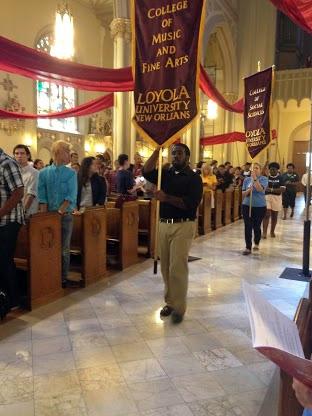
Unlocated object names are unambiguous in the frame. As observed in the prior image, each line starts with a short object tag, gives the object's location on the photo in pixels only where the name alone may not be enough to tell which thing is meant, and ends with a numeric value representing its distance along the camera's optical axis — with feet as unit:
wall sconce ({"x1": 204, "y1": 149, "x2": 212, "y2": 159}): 65.98
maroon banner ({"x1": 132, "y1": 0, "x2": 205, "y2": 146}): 12.32
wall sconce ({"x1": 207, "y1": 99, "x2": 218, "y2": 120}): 42.39
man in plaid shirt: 11.53
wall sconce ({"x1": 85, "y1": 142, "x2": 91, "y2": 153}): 55.38
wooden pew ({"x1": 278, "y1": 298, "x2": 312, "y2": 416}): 3.79
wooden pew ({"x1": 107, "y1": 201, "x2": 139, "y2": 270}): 18.72
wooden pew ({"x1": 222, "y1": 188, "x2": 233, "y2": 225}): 34.09
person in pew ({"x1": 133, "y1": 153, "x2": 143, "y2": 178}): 30.78
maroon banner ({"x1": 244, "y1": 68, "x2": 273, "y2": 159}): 22.99
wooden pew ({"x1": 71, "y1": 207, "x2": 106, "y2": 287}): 16.08
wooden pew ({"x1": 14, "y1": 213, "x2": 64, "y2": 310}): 13.28
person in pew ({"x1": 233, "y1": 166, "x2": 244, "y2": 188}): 41.12
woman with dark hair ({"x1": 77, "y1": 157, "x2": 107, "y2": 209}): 17.35
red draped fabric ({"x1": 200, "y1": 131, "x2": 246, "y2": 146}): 45.19
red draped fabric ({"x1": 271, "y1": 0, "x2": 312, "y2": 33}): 11.43
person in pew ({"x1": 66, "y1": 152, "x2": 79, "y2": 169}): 25.23
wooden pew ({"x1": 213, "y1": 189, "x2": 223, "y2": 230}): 31.58
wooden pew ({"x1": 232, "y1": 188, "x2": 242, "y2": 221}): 36.94
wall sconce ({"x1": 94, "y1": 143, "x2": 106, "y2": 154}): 56.18
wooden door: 74.08
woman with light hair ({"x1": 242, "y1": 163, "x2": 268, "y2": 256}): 22.38
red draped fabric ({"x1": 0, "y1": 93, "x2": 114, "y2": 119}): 26.03
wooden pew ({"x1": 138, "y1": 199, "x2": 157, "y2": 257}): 21.50
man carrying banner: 12.07
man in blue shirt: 14.83
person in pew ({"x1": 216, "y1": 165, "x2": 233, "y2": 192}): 34.73
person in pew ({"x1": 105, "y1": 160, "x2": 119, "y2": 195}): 25.56
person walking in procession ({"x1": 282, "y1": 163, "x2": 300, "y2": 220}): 40.14
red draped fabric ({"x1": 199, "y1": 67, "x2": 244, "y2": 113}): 22.89
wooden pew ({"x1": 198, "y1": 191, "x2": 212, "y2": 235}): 28.89
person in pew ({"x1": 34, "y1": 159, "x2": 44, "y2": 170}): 31.21
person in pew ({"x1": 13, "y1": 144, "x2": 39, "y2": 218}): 14.83
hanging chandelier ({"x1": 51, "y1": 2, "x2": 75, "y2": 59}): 25.57
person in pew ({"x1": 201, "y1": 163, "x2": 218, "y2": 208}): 30.34
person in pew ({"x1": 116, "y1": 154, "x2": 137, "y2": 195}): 22.72
